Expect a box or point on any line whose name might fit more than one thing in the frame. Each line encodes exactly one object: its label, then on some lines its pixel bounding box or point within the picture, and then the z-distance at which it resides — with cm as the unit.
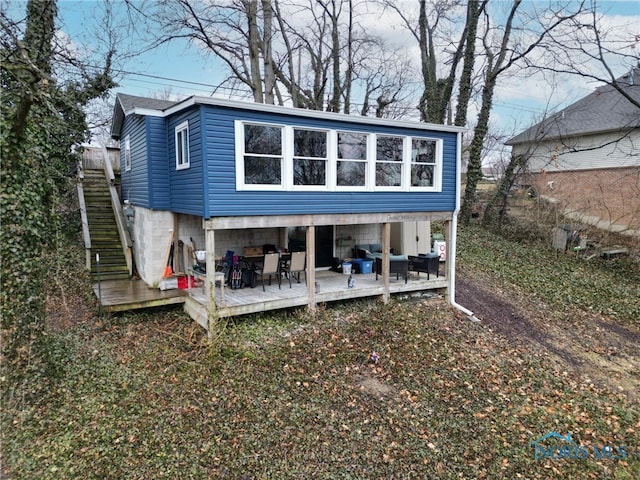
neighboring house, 1567
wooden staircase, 1022
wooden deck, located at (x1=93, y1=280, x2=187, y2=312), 787
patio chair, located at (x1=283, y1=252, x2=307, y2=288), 893
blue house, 735
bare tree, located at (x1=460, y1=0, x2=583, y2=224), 1576
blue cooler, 1120
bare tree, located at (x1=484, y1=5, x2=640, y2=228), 1043
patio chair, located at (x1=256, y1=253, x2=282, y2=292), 849
